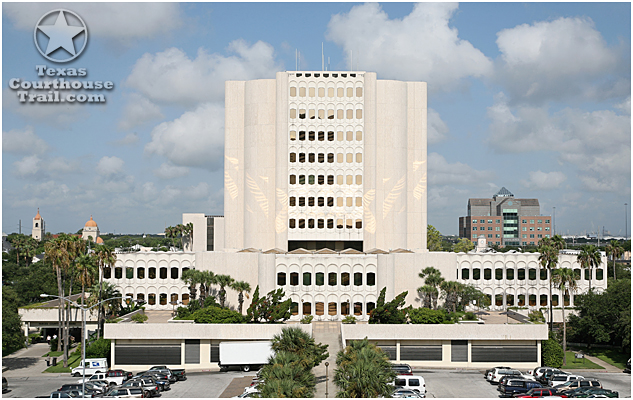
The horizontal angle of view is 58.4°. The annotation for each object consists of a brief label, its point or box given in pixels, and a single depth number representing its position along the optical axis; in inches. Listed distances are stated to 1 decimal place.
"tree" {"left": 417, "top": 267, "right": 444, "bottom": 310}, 3221.0
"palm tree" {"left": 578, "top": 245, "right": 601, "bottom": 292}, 3415.4
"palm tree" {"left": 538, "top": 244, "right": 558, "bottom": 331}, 3058.6
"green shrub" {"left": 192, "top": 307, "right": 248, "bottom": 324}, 2679.6
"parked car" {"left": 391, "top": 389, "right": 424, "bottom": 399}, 1968.5
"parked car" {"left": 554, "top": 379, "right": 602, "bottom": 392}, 2167.8
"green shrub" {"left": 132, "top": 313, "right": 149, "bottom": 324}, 2719.0
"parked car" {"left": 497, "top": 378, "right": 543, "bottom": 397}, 2130.9
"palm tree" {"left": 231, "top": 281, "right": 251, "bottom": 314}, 3262.8
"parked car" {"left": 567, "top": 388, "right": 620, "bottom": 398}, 2006.6
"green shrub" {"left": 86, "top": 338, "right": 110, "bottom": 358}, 2644.9
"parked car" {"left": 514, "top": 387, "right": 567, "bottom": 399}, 2055.9
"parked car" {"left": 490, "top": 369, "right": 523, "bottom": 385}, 2328.2
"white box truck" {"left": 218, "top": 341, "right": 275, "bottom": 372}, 2522.1
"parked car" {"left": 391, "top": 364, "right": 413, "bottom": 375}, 2269.9
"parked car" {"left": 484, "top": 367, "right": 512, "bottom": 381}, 2388.3
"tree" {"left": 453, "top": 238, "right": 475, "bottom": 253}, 6580.7
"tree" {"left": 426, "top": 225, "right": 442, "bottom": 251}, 5984.3
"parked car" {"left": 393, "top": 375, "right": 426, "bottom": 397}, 2135.8
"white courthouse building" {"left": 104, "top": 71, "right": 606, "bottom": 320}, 3892.7
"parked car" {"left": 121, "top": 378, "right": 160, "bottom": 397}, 2138.3
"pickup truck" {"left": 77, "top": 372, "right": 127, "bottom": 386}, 2327.6
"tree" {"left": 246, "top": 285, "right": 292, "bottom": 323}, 2748.5
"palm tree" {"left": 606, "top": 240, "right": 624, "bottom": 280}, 4055.1
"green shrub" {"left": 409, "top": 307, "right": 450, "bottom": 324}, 2682.1
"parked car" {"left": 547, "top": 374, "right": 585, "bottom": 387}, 2245.3
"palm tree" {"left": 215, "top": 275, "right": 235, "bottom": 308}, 3262.8
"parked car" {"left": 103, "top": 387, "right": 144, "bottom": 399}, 2047.2
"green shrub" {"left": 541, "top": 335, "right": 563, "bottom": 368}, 2630.4
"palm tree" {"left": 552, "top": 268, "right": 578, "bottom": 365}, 2815.0
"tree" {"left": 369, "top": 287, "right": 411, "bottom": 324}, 2696.9
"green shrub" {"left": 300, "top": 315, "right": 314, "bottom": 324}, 2974.9
